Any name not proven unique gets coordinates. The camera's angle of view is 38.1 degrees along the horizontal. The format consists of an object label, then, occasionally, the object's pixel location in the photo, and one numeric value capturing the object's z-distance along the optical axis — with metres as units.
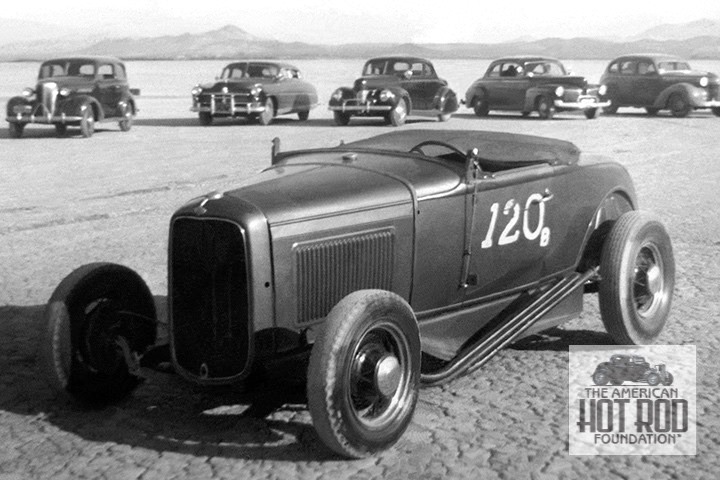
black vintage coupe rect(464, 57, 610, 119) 24.55
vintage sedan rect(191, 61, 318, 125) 22.72
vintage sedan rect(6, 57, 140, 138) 19.83
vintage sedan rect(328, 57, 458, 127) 22.72
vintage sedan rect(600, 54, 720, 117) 25.58
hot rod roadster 4.27
